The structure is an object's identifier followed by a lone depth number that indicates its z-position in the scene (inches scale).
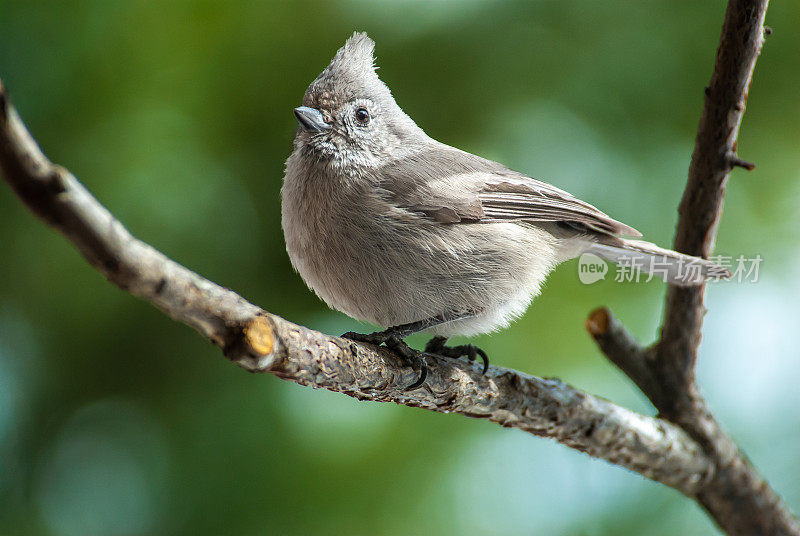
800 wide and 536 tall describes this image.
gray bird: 113.4
